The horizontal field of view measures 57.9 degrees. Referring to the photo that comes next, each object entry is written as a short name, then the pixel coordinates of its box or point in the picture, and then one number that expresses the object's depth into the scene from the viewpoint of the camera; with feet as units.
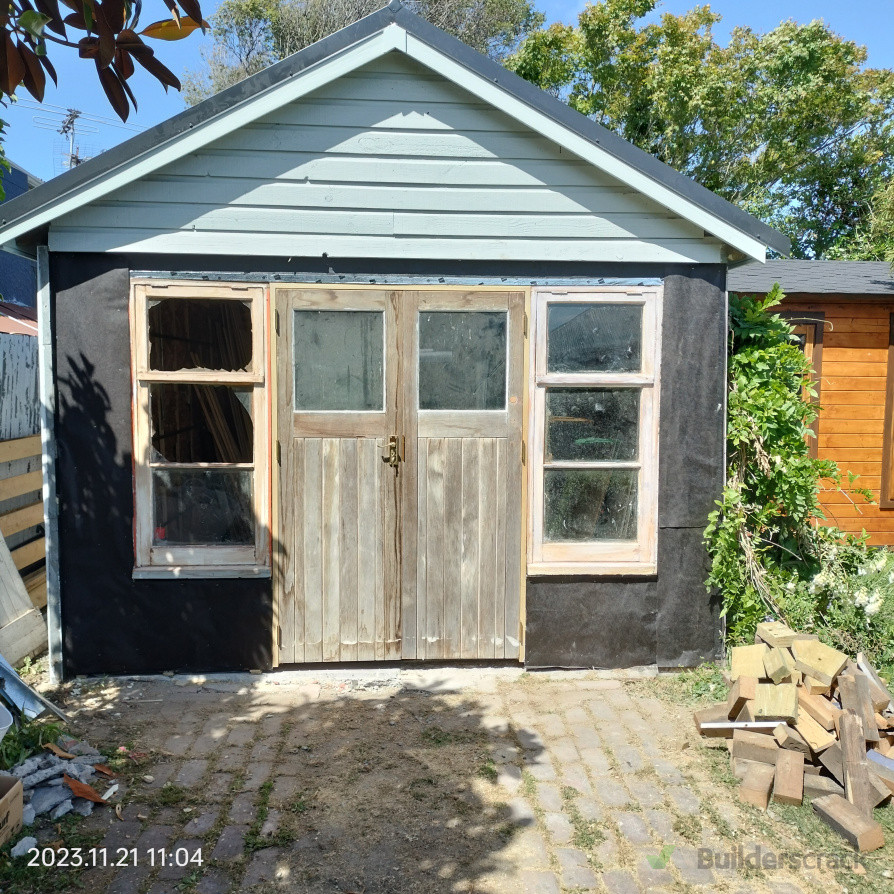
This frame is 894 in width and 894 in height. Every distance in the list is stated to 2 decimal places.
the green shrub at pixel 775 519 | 16.52
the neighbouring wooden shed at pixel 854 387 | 27.89
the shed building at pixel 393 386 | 16.06
